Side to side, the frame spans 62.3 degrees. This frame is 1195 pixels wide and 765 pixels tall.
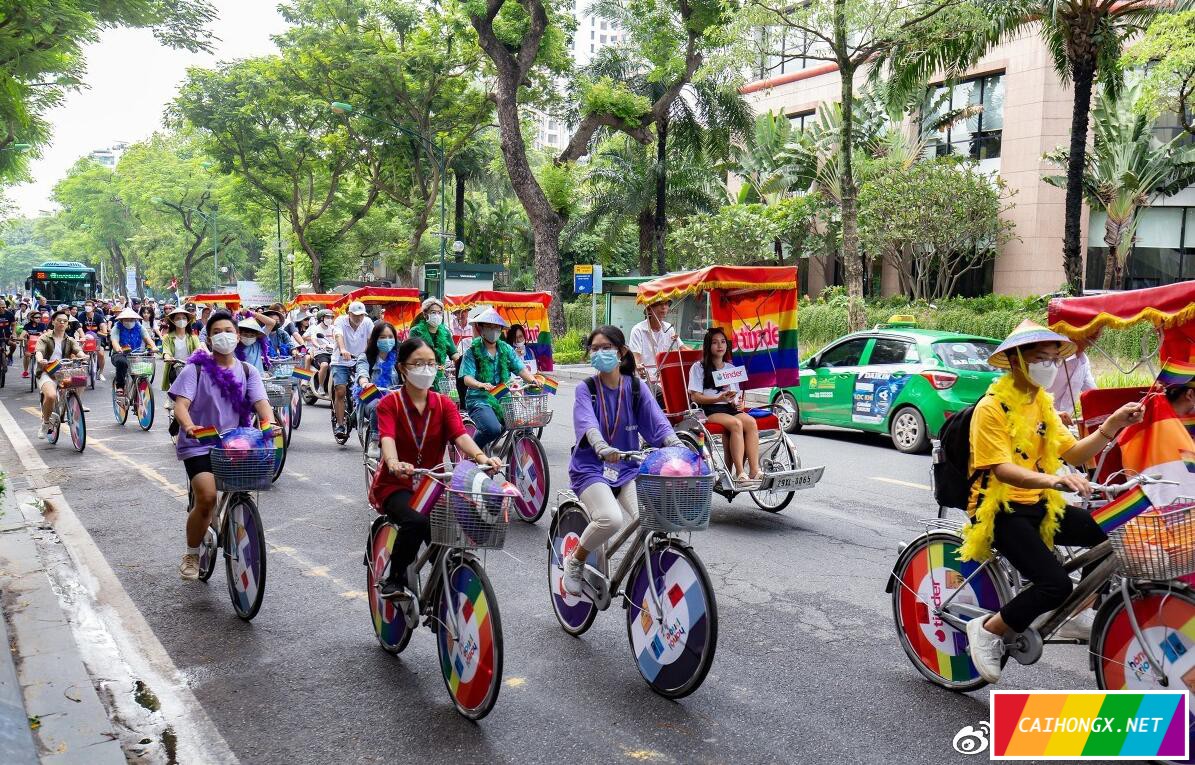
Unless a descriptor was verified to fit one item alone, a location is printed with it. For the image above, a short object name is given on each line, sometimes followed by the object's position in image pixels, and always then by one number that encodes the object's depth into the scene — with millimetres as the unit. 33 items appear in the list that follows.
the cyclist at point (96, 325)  18906
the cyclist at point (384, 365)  10866
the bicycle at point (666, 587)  4484
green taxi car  12403
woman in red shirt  4961
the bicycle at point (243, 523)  5820
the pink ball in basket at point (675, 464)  4508
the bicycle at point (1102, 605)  3797
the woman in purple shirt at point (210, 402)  6332
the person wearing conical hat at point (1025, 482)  4184
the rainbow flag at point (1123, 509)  4109
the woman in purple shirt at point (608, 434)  5160
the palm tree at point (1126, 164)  28266
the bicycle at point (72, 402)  12641
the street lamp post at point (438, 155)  32438
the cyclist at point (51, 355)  13039
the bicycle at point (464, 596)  4270
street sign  28297
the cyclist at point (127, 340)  14828
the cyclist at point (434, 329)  10820
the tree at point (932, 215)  30188
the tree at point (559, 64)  25938
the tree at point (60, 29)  12164
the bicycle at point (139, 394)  14125
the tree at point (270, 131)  37406
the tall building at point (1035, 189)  31453
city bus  44375
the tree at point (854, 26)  18656
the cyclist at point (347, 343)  12961
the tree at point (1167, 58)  16203
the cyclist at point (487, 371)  9008
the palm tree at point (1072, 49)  17672
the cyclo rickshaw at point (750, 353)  8633
